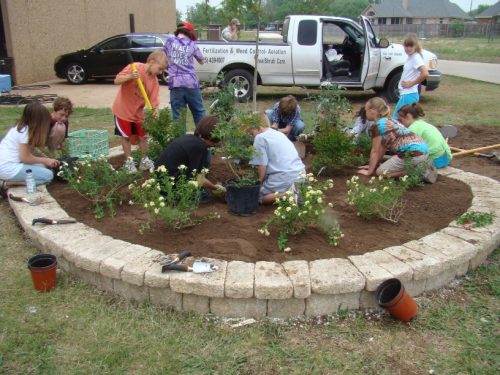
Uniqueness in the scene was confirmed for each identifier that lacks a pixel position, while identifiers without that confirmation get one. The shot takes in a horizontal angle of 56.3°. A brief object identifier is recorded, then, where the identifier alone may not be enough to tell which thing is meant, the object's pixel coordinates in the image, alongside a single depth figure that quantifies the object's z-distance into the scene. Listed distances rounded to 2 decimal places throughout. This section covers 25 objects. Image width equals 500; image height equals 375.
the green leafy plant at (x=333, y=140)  4.92
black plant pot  3.86
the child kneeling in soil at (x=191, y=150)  3.96
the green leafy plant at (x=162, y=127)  4.71
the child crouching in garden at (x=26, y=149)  4.37
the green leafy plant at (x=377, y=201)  3.73
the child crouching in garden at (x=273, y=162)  4.02
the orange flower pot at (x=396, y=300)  2.81
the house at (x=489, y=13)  65.49
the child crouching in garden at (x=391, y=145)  4.83
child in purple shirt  5.98
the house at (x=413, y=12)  76.31
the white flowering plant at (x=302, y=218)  3.32
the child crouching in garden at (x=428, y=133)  5.13
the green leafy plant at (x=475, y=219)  3.75
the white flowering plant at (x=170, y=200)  3.40
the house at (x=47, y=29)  13.44
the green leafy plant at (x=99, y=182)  3.98
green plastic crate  5.54
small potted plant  3.82
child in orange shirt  4.98
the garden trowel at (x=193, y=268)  2.96
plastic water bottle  4.38
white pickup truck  10.33
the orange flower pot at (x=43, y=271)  3.11
